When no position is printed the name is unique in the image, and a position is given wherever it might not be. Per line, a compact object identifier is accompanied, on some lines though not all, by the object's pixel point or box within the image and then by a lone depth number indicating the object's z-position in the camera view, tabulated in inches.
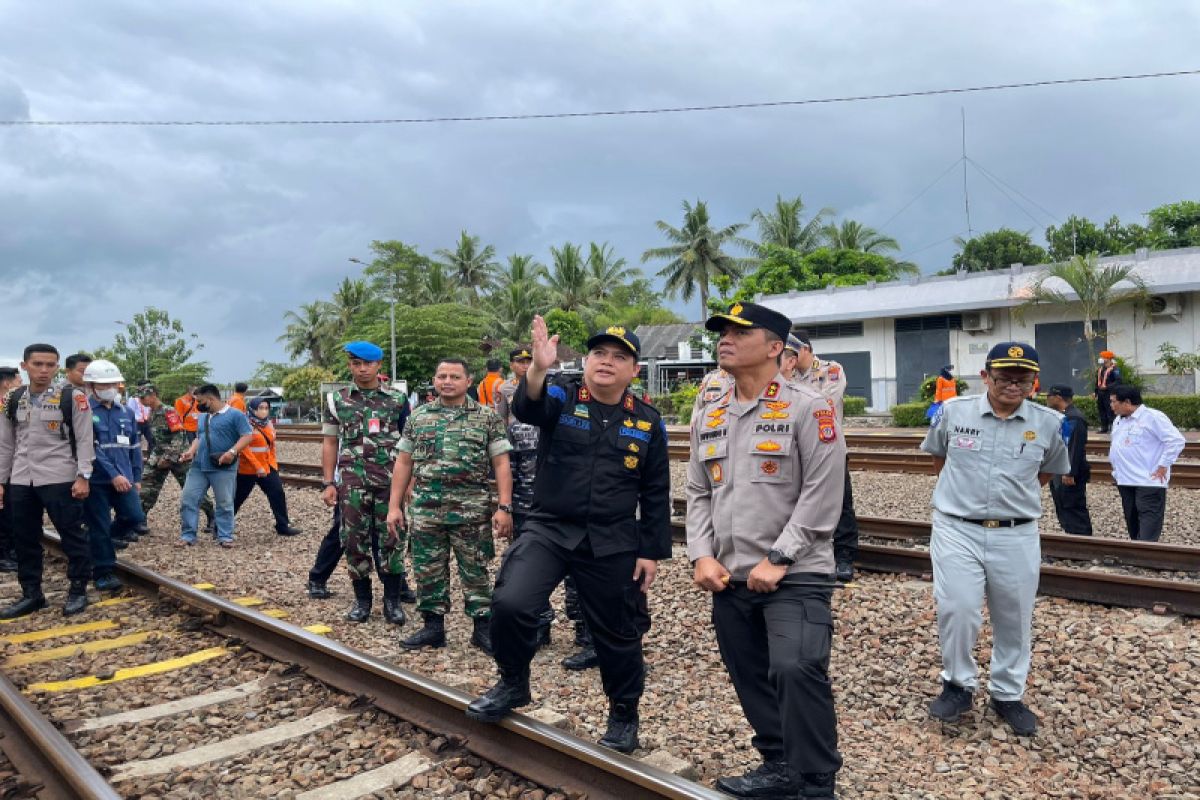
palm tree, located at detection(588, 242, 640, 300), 2359.7
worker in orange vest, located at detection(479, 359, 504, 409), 347.6
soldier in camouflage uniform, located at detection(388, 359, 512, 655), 217.8
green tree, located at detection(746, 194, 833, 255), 2022.6
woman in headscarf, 403.5
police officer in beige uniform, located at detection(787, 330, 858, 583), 276.7
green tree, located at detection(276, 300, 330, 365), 2581.2
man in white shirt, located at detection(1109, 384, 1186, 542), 301.6
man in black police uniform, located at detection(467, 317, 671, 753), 157.0
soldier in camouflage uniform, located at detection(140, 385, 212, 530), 419.2
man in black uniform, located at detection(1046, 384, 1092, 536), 313.1
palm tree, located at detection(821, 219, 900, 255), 1993.1
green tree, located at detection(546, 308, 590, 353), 1863.9
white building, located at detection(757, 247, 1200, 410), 1080.8
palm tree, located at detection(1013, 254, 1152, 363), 1038.4
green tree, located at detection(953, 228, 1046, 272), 2225.6
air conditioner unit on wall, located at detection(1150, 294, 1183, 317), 1069.1
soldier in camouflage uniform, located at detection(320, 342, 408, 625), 246.2
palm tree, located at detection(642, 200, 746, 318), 2149.4
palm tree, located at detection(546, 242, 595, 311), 2198.6
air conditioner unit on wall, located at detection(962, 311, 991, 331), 1214.9
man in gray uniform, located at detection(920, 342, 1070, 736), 173.3
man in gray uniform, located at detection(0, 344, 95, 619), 267.3
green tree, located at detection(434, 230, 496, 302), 2347.4
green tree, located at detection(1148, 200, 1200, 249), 1919.8
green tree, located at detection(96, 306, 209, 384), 2625.5
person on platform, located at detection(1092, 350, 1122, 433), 702.5
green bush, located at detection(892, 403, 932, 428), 1041.5
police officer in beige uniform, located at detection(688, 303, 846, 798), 127.3
